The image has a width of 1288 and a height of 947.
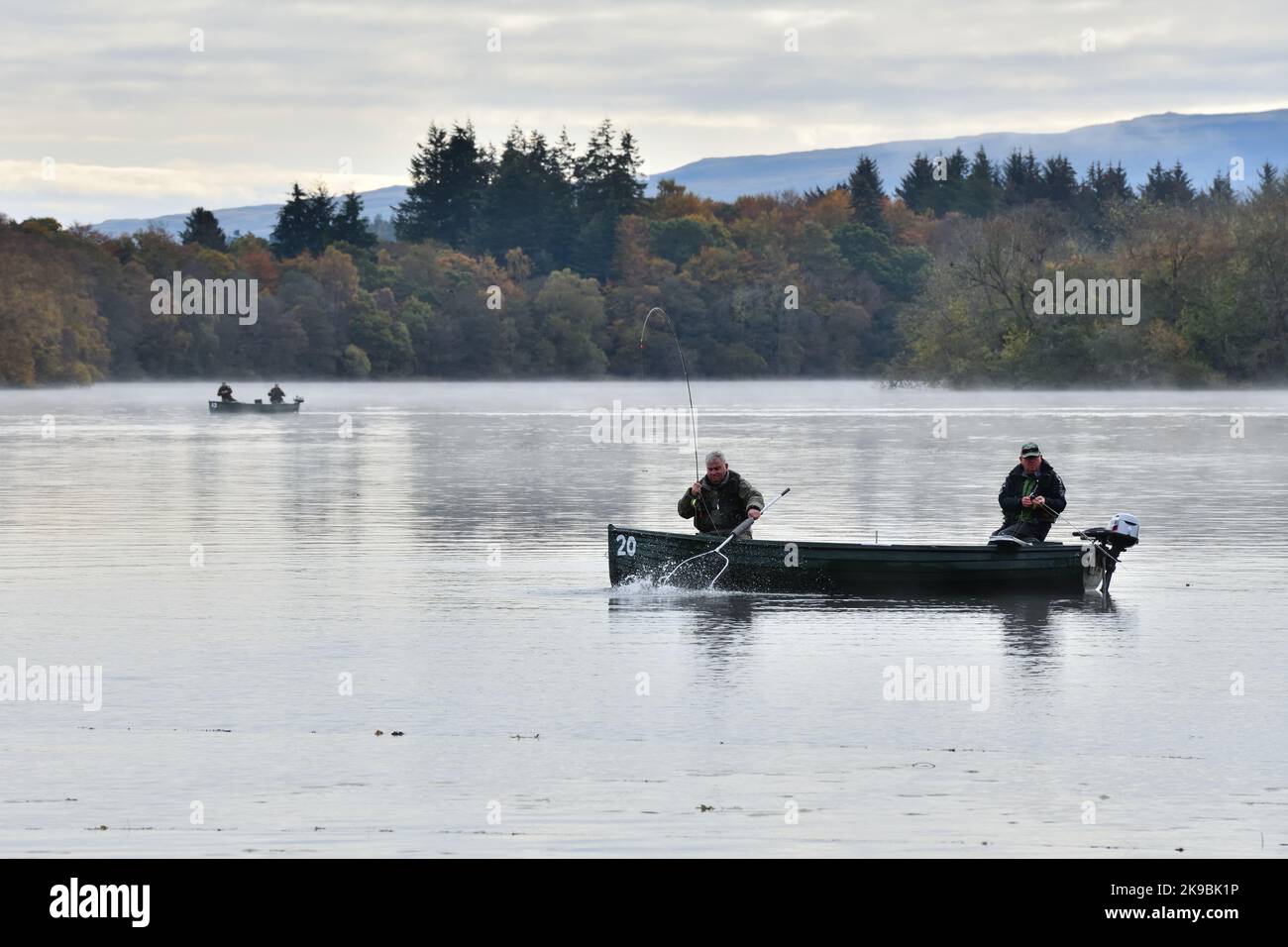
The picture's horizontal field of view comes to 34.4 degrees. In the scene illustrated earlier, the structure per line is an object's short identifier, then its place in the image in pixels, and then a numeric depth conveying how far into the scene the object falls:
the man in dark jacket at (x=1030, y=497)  22.33
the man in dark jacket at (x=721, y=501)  22.52
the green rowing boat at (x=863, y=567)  21.59
